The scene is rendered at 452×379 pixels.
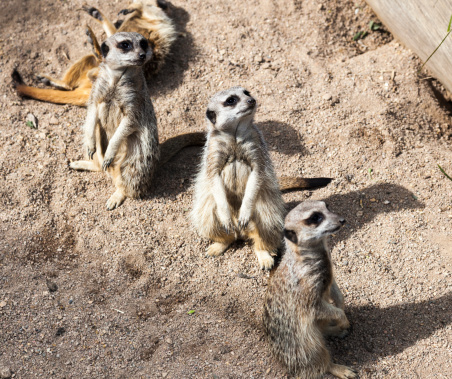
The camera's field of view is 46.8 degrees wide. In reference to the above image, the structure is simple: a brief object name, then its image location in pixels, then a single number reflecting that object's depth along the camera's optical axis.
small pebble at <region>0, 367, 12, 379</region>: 2.64
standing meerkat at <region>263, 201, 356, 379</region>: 2.45
